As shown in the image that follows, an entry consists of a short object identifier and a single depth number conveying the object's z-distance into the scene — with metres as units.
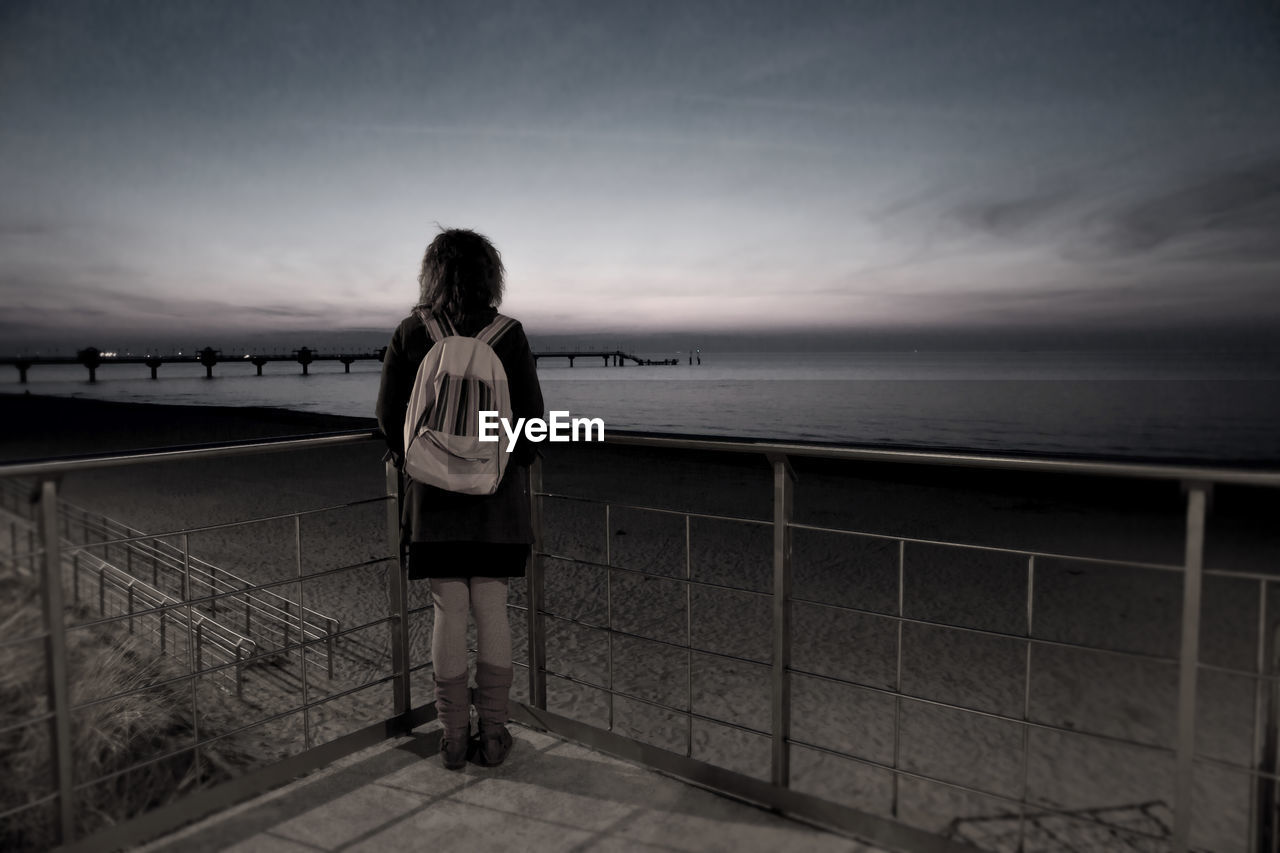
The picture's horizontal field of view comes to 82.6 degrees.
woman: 2.26
